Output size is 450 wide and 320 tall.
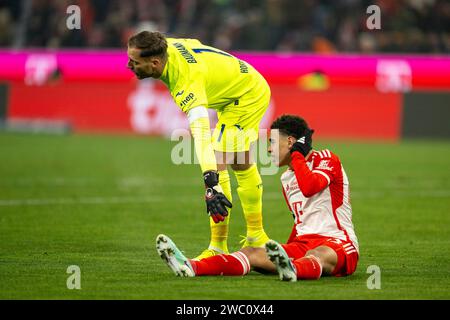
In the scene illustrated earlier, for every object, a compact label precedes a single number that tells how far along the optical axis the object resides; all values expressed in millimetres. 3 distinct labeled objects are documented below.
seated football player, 16047
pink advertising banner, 47969
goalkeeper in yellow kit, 15782
